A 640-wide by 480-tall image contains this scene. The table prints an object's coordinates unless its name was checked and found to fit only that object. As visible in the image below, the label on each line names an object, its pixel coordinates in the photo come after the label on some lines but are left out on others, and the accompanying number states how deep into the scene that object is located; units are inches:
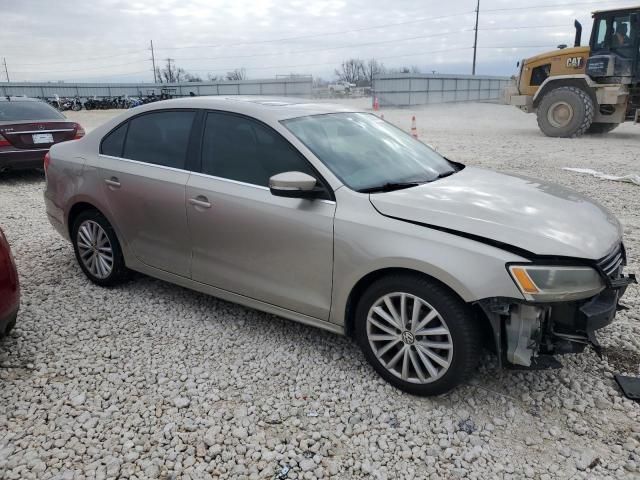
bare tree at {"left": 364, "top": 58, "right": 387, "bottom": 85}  3402.3
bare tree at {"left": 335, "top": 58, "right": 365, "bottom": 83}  3506.4
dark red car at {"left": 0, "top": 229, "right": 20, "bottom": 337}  116.3
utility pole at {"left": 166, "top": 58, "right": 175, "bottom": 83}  3144.9
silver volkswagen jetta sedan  98.8
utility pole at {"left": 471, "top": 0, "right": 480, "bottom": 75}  1961.1
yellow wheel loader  501.7
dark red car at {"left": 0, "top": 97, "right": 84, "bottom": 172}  328.5
